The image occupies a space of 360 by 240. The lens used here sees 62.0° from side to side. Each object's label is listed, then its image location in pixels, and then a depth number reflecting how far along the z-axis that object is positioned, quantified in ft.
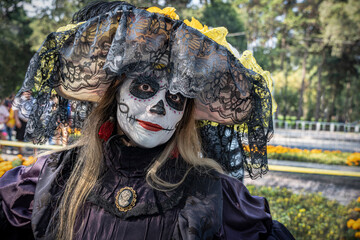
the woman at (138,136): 4.00
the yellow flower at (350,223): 10.36
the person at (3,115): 22.37
